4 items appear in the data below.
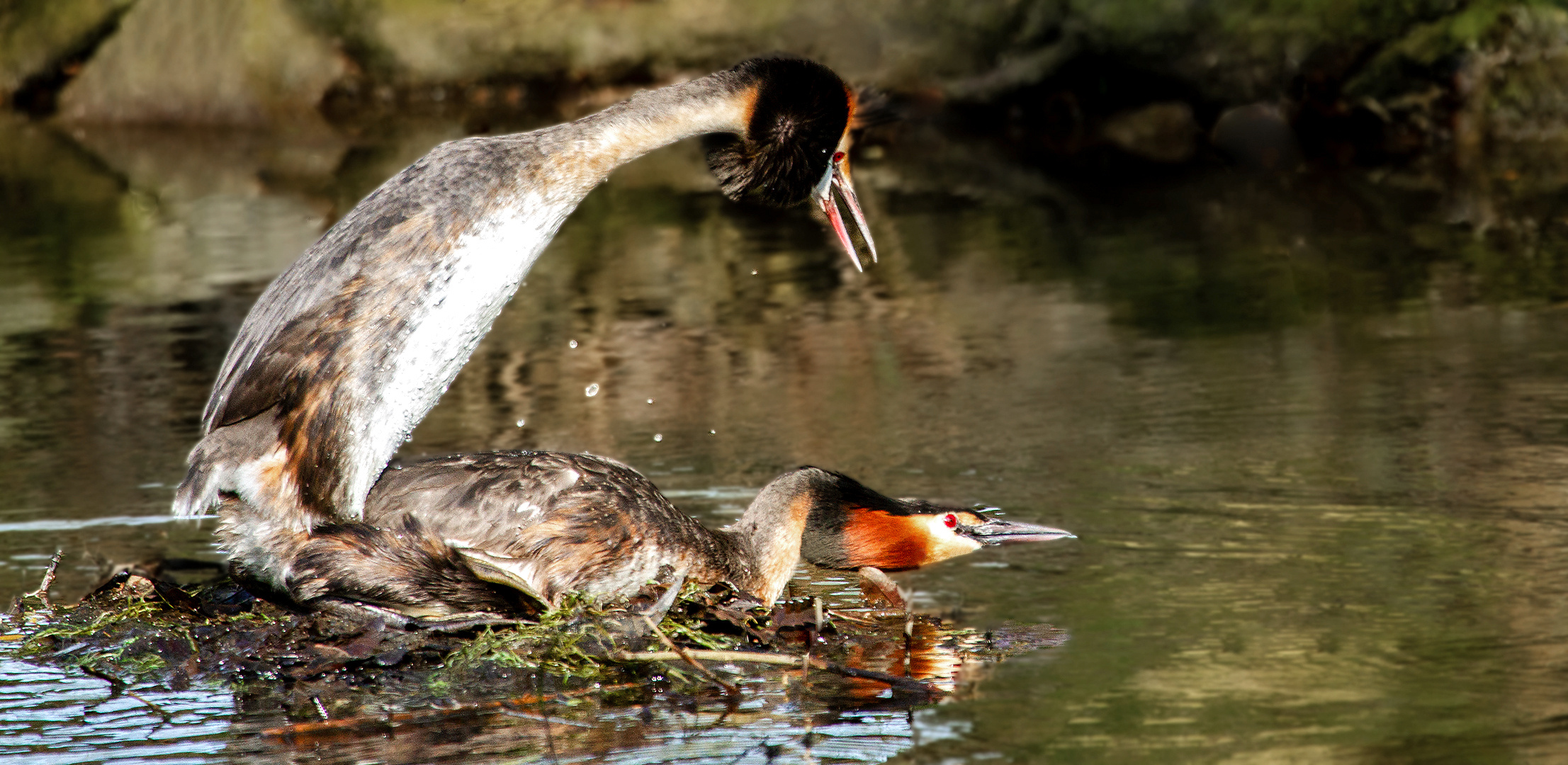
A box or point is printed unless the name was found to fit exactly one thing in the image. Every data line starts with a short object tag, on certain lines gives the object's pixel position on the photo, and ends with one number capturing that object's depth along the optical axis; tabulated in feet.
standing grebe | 35.81
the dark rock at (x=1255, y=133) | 112.07
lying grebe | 35.78
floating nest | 32.86
